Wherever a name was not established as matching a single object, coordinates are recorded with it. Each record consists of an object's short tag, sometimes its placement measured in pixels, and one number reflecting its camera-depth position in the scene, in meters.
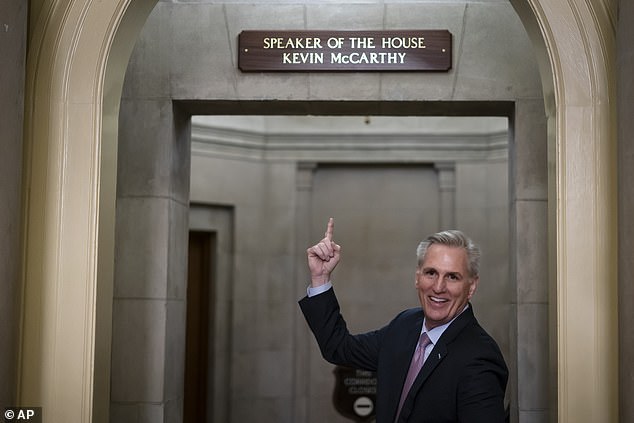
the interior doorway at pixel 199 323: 9.45
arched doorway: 3.73
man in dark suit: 3.31
